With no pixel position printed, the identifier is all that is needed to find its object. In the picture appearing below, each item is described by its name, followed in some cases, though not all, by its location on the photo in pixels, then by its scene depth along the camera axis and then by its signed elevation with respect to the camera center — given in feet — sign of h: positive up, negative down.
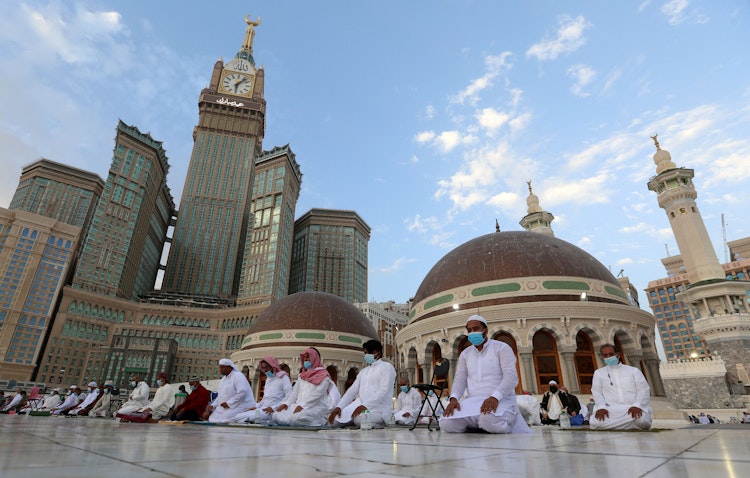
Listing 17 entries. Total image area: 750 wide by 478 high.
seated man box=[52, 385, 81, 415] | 47.82 -0.89
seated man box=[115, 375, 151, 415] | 30.96 -0.30
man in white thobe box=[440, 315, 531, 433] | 18.82 +0.33
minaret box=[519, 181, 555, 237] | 154.18 +66.56
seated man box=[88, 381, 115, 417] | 45.62 -1.07
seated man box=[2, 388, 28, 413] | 53.62 -1.01
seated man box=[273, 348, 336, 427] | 26.45 -0.28
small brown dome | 100.94 +20.08
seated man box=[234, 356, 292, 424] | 29.48 +0.29
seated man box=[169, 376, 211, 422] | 30.96 -0.78
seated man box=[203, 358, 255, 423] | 30.27 -0.17
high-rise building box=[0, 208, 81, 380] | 172.76 +50.46
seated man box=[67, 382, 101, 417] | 45.88 -0.95
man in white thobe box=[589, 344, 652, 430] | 23.56 -0.08
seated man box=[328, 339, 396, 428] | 26.23 +0.03
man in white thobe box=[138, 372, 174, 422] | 34.68 -0.62
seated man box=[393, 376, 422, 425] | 32.65 -0.75
